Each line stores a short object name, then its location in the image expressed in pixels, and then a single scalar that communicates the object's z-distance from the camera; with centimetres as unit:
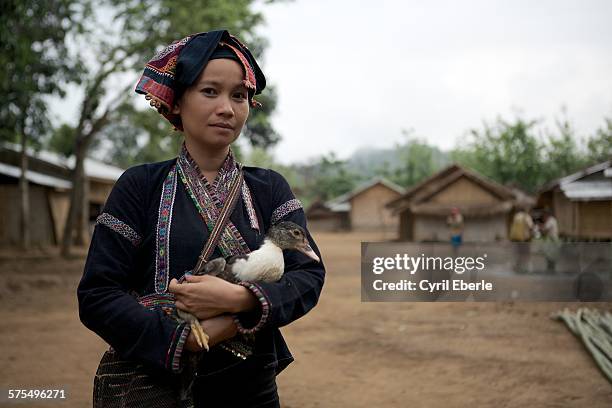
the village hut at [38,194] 1928
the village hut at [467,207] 2245
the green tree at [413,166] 5250
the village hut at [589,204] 1744
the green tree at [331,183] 5375
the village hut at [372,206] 3997
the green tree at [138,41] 1380
